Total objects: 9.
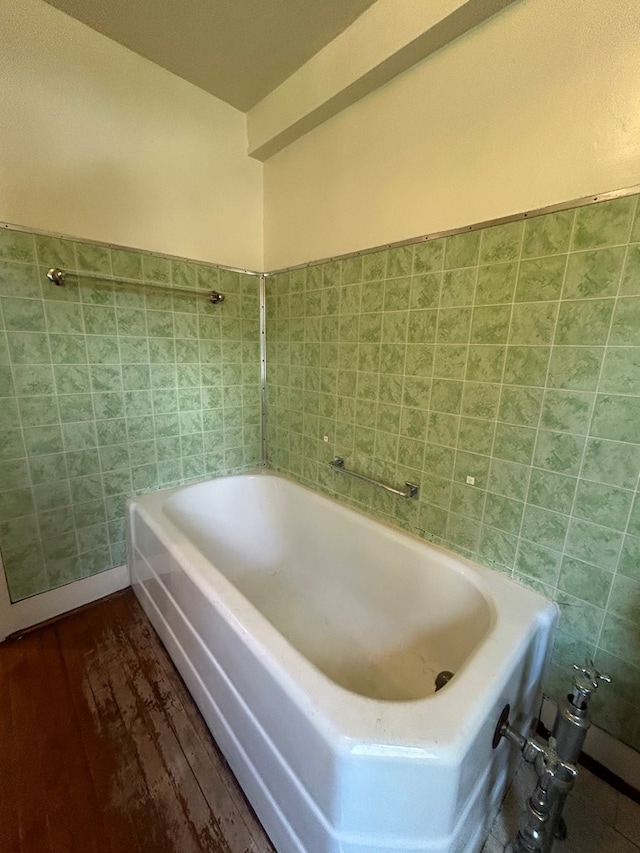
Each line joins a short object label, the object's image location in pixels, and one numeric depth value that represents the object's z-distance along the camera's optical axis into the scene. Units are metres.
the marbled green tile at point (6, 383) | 1.32
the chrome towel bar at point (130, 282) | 1.33
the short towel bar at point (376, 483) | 1.40
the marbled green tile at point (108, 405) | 1.57
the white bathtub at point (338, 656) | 0.68
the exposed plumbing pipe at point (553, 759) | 0.74
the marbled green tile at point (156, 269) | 1.60
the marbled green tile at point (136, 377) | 1.62
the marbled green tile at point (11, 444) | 1.36
